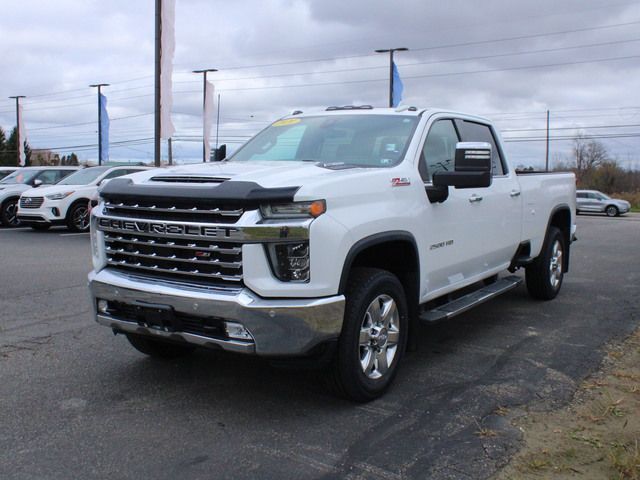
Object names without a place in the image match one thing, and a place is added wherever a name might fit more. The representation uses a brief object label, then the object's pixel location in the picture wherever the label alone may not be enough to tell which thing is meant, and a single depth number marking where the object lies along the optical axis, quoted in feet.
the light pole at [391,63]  104.58
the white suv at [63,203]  51.49
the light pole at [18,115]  136.87
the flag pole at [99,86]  154.92
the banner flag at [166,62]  67.26
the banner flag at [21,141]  128.57
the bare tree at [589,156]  257.75
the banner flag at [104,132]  114.32
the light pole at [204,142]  93.40
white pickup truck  12.29
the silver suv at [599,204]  123.03
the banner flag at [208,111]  97.86
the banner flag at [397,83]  105.94
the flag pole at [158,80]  67.00
